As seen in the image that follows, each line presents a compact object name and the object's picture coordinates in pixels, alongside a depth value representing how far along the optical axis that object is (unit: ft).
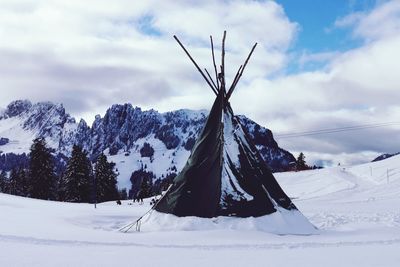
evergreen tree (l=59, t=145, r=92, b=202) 167.02
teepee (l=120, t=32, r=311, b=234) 47.93
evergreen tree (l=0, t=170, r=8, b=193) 266.49
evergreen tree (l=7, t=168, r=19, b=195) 232.51
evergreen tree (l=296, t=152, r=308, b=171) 249.75
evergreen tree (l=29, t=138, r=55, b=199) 165.27
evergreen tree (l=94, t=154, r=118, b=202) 191.21
